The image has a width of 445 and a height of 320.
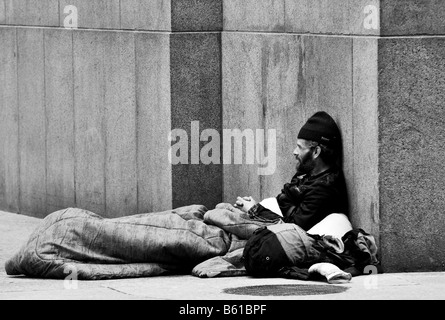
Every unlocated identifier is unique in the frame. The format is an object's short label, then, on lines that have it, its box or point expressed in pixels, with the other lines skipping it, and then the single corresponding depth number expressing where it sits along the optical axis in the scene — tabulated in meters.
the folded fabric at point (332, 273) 14.62
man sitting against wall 15.77
